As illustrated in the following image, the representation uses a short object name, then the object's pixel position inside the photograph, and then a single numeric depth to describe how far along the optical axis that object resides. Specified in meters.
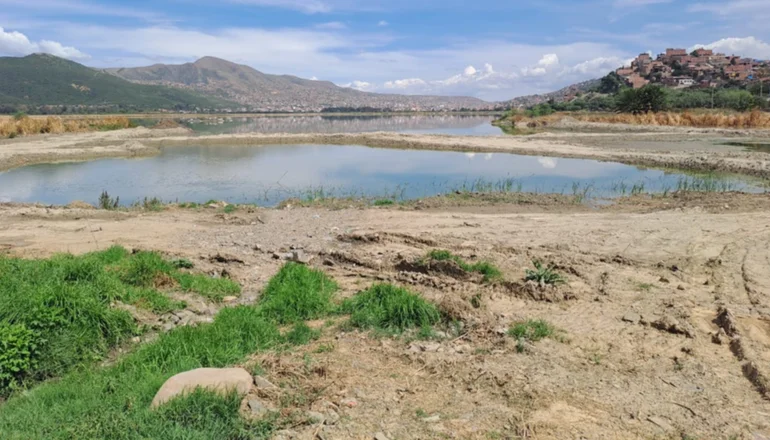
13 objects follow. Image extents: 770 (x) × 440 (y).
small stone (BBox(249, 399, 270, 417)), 4.38
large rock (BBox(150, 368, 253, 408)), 4.39
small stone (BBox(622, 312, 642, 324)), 6.48
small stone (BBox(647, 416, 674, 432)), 4.23
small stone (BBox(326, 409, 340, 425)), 4.34
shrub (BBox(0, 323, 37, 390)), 5.39
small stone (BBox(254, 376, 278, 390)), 4.75
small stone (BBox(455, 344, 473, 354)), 5.69
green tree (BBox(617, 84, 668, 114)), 61.09
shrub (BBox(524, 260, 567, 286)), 7.65
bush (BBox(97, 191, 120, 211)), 16.06
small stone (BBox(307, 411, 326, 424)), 4.34
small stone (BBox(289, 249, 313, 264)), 9.18
